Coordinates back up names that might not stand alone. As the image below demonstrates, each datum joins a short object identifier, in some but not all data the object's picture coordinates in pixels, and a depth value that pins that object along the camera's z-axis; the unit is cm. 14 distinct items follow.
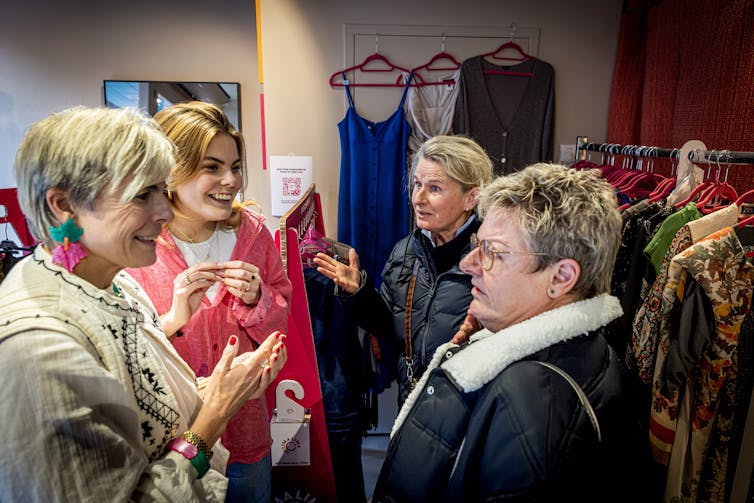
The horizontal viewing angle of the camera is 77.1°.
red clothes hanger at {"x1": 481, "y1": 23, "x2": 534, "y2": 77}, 305
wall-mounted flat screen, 392
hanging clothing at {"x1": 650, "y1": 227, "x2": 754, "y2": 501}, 149
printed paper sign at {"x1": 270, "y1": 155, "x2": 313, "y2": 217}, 319
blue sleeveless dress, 306
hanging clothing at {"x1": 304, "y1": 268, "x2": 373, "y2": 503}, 210
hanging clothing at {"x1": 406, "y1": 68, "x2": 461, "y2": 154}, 307
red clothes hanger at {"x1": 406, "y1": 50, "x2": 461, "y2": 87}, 308
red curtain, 204
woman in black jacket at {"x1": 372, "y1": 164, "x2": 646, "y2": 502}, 88
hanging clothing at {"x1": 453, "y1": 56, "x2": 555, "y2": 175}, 304
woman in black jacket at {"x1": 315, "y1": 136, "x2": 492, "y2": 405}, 176
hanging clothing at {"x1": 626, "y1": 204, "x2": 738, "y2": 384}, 155
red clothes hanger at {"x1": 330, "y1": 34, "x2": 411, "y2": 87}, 309
